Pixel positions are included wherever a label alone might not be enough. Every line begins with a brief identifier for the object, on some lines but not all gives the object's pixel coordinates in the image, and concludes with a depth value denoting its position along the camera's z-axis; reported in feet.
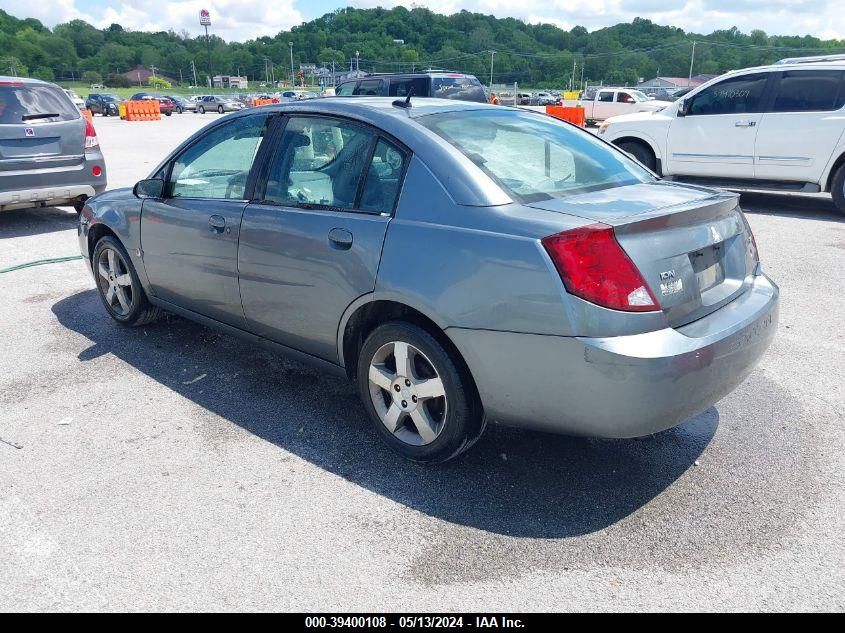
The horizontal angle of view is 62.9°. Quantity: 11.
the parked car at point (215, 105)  169.78
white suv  28.89
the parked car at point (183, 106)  171.53
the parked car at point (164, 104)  150.92
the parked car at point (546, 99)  169.46
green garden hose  22.07
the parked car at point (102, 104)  141.38
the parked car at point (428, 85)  49.29
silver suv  25.79
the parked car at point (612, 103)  103.30
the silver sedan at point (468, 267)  8.55
